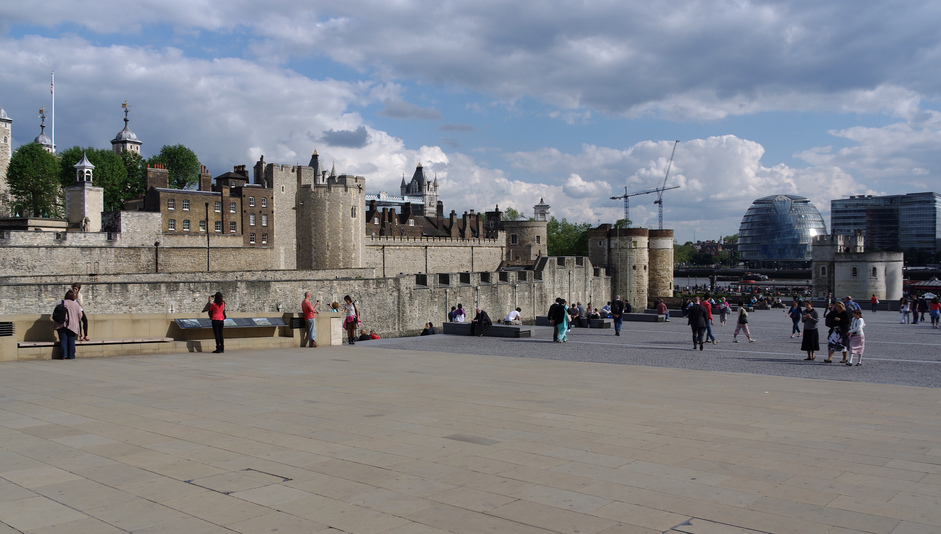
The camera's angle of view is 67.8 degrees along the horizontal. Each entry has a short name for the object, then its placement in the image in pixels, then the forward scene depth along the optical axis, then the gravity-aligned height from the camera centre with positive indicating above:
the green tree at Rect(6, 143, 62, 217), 66.19 +9.61
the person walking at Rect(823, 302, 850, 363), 15.62 -1.21
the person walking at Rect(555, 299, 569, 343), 20.50 -1.38
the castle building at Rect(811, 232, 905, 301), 66.12 +0.22
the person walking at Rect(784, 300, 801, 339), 23.67 -1.40
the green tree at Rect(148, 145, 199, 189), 81.56 +13.70
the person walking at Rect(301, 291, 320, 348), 17.69 -1.02
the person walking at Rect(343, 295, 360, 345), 20.19 -1.17
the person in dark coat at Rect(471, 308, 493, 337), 22.86 -1.45
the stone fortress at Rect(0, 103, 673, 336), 31.95 +1.60
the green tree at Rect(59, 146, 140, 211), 67.81 +10.72
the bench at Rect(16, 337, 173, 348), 13.46 -1.24
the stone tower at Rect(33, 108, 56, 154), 96.12 +20.07
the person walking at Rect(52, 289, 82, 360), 13.28 -0.83
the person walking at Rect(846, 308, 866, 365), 14.92 -1.28
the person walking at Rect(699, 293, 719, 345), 20.83 -1.47
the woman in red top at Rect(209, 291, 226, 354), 15.34 -0.78
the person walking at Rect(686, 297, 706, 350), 18.69 -1.14
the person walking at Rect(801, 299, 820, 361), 16.12 -1.39
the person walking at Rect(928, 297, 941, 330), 28.03 -1.41
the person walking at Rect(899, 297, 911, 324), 31.31 -1.56
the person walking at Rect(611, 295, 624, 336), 23.59 -1.16
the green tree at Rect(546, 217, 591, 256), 107.19 +6.11
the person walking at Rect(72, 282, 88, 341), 14.03 -0.88
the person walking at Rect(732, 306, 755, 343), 21.28 -1.33
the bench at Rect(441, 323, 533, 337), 22.19 -1.68
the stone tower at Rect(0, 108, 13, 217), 73.31 +14.12
